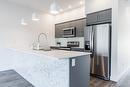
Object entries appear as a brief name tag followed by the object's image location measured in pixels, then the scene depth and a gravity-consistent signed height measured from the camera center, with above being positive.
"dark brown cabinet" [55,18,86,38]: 3.64 +0.86
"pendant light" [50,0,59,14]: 1.95 +0.84
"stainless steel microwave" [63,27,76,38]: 3.90 +0.56
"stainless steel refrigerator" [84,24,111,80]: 2.58 -0.16
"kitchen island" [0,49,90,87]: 1.61 -0.65
